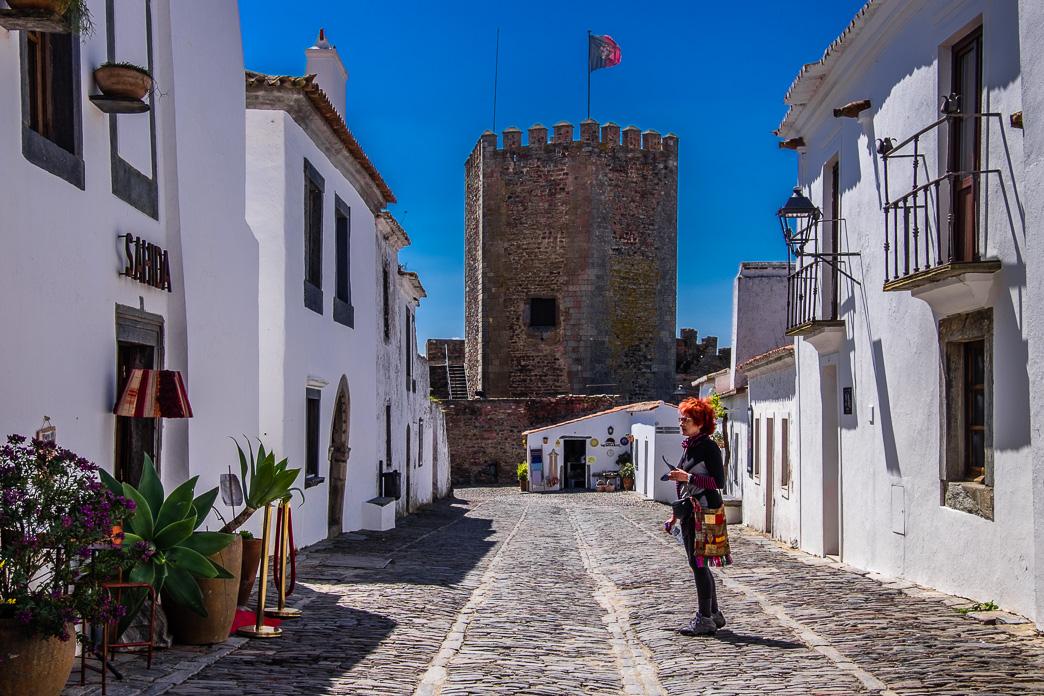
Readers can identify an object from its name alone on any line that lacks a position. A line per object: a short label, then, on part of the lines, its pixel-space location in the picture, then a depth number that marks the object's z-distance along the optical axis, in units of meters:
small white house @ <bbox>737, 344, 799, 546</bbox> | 16.45
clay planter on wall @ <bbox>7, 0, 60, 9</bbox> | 6.06
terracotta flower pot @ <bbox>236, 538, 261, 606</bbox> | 8.21
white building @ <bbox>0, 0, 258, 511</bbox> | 6.66
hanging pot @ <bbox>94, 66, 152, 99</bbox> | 7.84
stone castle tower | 42.00
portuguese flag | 41.22
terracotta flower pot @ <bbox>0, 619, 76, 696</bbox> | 4.97
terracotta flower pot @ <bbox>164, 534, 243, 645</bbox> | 7.04
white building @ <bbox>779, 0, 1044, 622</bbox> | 8.14
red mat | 7.64
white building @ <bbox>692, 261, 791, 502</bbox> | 21.56
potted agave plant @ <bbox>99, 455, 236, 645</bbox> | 6.42
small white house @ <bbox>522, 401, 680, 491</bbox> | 37.81
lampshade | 8.34
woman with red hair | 7.62
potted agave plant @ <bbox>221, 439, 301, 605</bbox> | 7.44
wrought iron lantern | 13.77
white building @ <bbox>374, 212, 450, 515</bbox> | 21.58
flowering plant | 5.11
